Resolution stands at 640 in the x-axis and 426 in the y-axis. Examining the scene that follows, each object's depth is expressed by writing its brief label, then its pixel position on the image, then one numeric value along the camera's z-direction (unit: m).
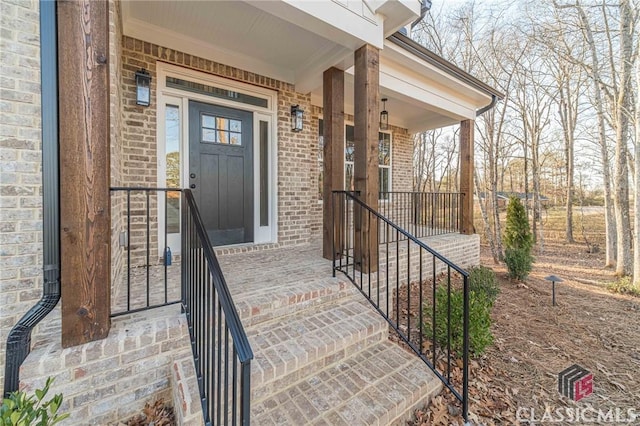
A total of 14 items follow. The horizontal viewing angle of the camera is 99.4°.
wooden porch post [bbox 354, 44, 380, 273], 2.98
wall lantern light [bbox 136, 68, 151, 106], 3.05
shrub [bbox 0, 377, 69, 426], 1.05
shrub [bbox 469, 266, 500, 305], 3.83
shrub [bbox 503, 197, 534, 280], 6.08
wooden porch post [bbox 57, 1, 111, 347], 1.49
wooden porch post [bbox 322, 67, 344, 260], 3.54
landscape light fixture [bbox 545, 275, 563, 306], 4.01
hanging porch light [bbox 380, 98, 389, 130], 4.83
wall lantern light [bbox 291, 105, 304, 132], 4.33
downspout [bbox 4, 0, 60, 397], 1.50
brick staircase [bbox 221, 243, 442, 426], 1.68
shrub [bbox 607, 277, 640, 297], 4.83
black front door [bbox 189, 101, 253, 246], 3.62
